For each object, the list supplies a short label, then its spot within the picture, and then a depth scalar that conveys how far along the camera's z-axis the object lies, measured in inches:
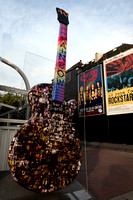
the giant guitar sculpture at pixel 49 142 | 46.7
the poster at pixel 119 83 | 255.4
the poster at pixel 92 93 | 307.3
